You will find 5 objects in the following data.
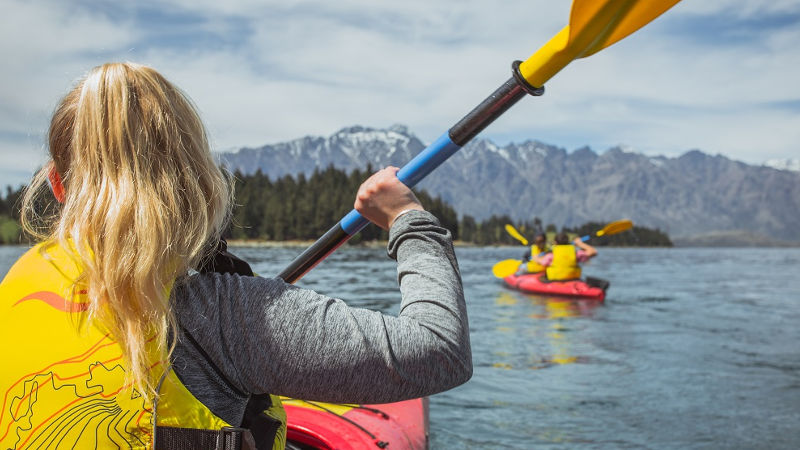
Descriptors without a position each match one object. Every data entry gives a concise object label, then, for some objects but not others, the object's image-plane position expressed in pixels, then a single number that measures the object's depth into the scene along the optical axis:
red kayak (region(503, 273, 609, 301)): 16.90
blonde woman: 1.21
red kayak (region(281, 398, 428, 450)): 3.35
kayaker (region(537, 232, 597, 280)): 17.59
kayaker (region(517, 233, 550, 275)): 20.06
